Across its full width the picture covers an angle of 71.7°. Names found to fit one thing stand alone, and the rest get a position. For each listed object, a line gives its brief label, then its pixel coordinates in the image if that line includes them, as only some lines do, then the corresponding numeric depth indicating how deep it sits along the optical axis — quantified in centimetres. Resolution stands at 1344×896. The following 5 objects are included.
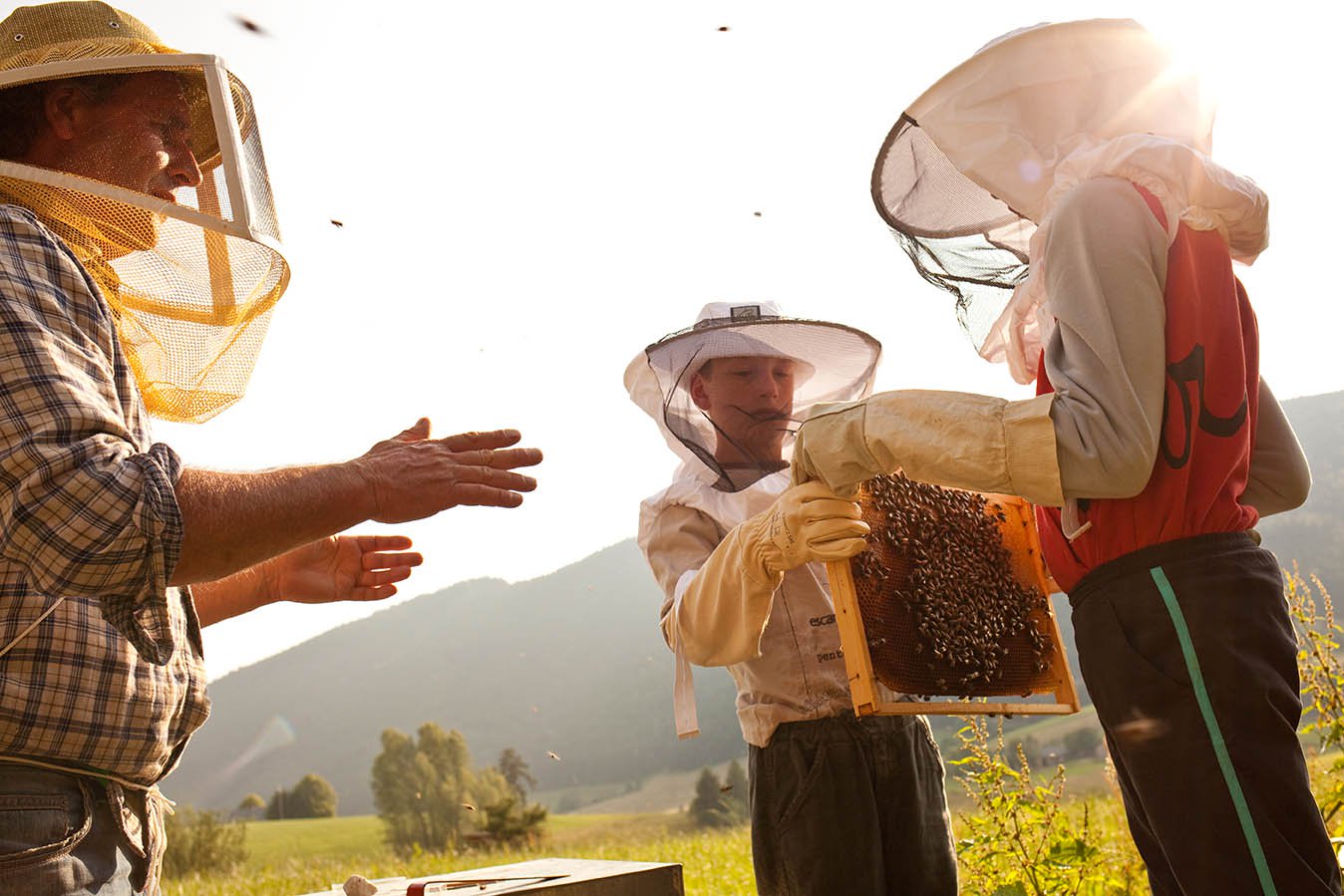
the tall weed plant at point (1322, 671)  428
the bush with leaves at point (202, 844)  1518
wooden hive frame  258
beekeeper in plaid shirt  172
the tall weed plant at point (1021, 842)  462
